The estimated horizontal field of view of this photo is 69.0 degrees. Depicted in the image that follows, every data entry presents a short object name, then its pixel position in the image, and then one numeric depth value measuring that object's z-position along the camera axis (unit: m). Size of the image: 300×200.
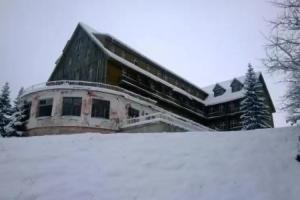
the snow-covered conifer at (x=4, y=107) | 25.63
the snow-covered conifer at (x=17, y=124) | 21.00
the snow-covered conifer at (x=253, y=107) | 25.01
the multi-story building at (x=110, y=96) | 20.15
